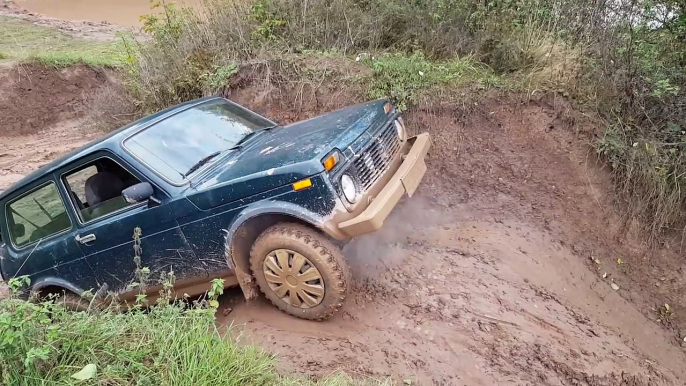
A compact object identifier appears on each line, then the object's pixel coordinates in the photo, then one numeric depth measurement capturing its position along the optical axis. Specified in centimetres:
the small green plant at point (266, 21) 705
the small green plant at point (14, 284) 285
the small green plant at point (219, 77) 690
